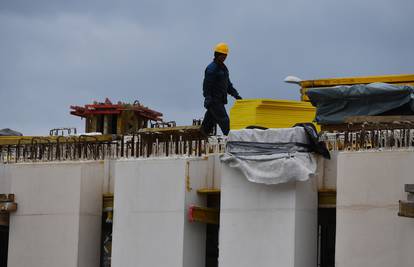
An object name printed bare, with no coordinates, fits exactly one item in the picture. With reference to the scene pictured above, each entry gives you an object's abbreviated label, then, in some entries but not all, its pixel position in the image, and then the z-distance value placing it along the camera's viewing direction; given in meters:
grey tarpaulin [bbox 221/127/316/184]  31.31
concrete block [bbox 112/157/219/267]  33.00
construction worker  34.22
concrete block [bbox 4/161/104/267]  35.28
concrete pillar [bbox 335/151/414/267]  29.69
